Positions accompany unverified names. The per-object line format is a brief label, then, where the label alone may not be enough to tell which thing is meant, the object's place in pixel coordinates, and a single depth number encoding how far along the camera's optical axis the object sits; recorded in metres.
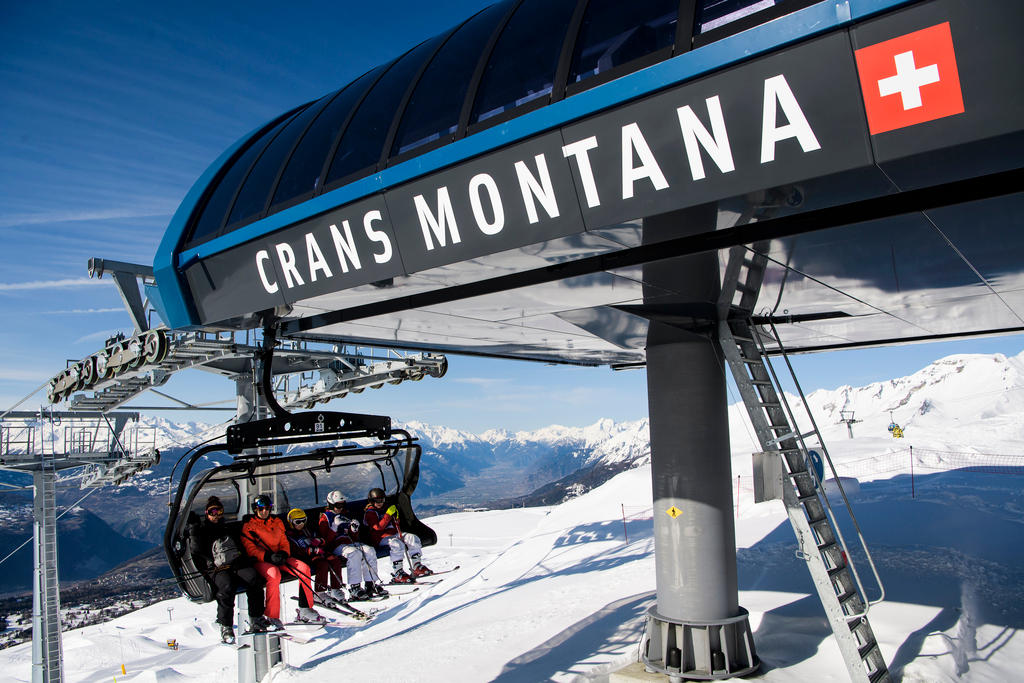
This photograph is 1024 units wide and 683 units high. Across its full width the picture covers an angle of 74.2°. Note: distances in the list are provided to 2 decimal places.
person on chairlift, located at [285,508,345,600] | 7.82
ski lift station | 3.75
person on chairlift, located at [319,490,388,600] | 7.97
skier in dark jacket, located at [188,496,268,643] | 6.82
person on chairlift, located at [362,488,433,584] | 8.56
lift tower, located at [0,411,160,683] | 19.03
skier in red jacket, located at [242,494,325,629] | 7.30
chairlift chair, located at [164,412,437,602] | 6.29
